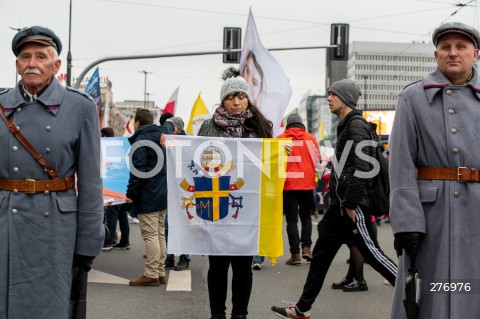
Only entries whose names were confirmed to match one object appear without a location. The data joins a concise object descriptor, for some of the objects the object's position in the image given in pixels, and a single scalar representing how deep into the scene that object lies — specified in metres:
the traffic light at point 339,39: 24.02
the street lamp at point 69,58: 24.77
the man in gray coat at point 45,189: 3.87
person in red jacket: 10.63
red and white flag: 19.47
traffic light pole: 20.02
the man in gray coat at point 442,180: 3.95
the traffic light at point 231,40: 23.00
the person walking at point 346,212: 6.21
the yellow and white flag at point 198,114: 15.71
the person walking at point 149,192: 8.41
